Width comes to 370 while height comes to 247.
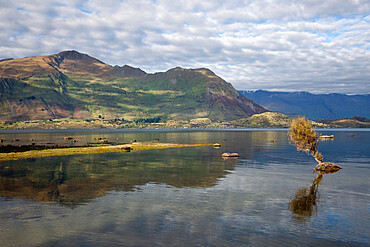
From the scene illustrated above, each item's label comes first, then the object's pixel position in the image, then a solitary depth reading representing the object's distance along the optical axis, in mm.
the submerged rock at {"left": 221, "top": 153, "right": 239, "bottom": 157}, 92125
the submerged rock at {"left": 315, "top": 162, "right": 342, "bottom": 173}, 63031
